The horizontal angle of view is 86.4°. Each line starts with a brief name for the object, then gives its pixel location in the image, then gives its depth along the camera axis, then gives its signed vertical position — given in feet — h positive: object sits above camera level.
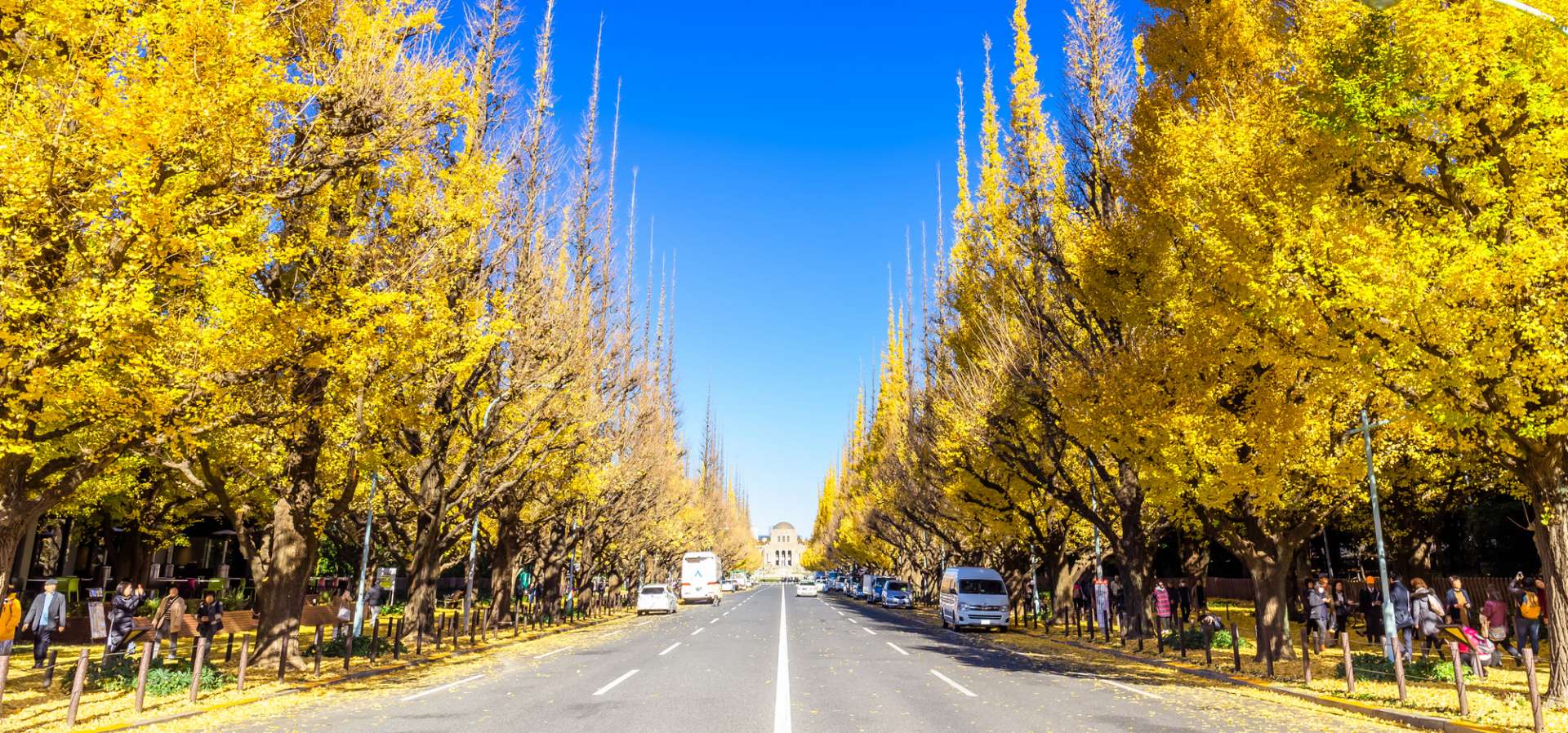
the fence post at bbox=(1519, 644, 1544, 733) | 28.78 -4.64
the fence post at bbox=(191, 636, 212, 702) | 35.60 -5.24
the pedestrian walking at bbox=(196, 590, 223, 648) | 48.96 -4.85
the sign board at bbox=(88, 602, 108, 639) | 50.16 -5.27
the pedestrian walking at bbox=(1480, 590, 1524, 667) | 48.04 -3.86
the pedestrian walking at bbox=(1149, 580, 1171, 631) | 69.21 -4.40
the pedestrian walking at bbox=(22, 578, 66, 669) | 45.50 -4.62
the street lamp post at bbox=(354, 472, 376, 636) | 59.82 -4.23
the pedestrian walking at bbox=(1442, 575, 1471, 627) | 47.50 -2.58
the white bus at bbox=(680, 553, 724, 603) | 175.83 -7.58
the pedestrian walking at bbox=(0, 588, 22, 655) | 41.60 -4.37
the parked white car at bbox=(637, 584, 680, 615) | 138.10 -9.56
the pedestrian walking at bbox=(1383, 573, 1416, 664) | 53.67 -3.44
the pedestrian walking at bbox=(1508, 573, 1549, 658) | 43.91 -3.23
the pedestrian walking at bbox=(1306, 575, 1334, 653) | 59.93 -4.16
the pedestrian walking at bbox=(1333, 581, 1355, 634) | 63.98 -4.16
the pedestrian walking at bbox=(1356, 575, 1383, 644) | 65.95 -4.36
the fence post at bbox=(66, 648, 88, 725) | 29.99 -5.49
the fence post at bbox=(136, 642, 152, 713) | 33.14 -5.46
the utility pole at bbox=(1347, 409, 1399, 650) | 43.65 -0.42
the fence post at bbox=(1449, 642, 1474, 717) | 32.40 -4.83
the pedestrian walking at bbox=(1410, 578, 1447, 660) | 47.83 -3.33
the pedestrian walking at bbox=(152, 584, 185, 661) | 48.98 -4.89
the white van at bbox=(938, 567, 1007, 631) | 93.76 -5.87
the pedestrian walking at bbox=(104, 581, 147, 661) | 47.34 -4.67
